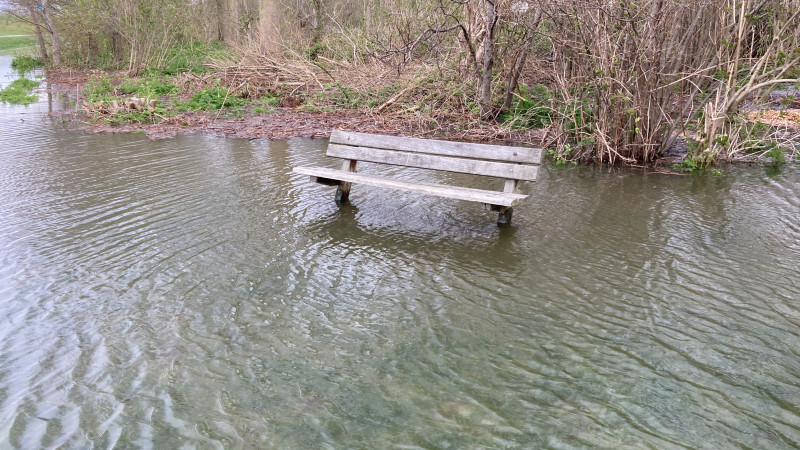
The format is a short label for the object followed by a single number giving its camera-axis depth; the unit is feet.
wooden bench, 20.48
